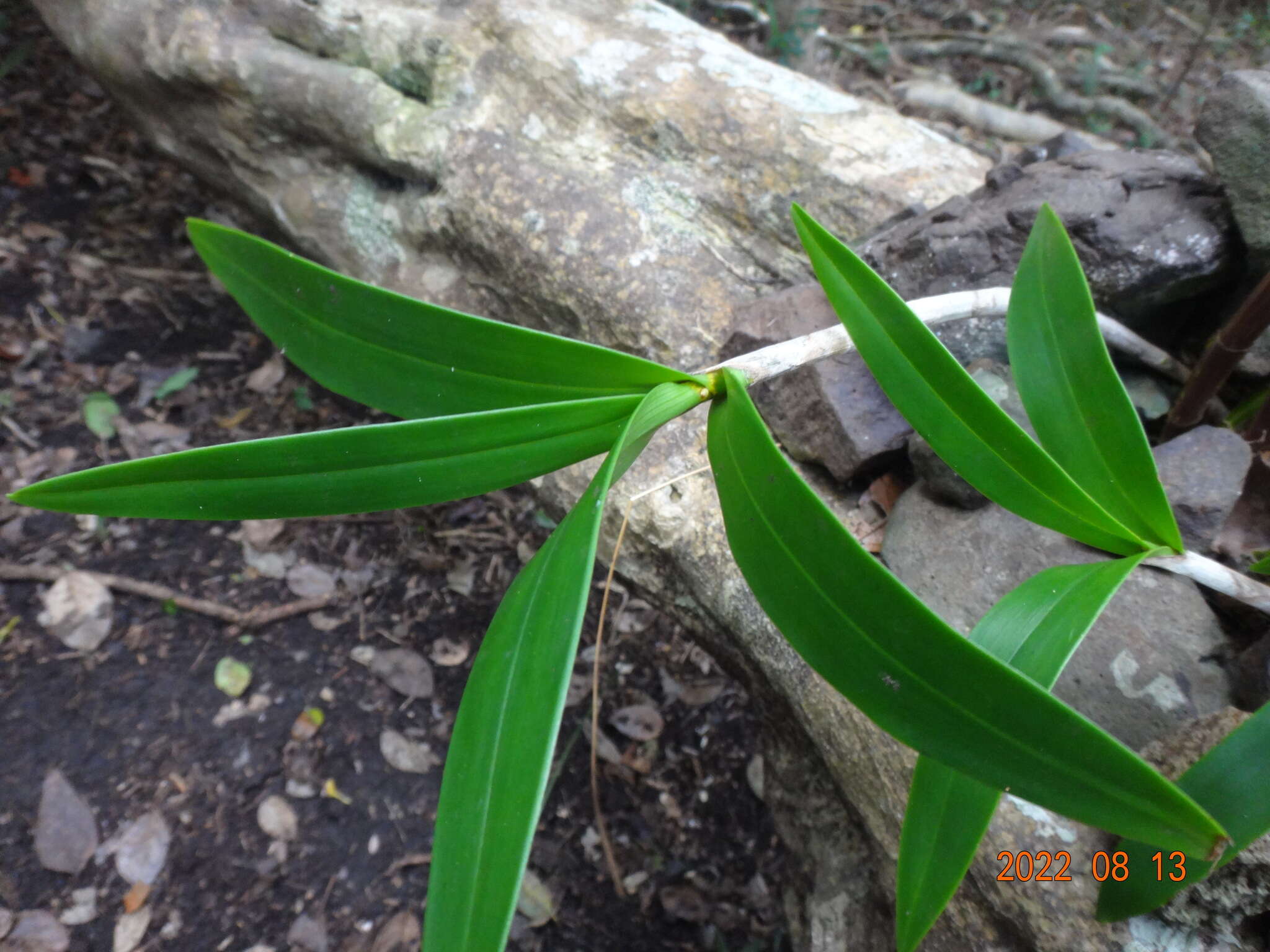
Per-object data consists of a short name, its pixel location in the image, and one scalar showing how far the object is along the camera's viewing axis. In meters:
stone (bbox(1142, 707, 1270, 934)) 0.23
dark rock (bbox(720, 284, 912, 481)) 0.34
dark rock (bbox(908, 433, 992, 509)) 0.32
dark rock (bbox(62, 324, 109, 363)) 0.59
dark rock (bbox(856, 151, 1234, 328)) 0.34
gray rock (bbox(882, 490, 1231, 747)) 0.28
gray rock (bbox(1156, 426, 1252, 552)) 0.30
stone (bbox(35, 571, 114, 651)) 0.47
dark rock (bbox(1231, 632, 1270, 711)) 0.26
